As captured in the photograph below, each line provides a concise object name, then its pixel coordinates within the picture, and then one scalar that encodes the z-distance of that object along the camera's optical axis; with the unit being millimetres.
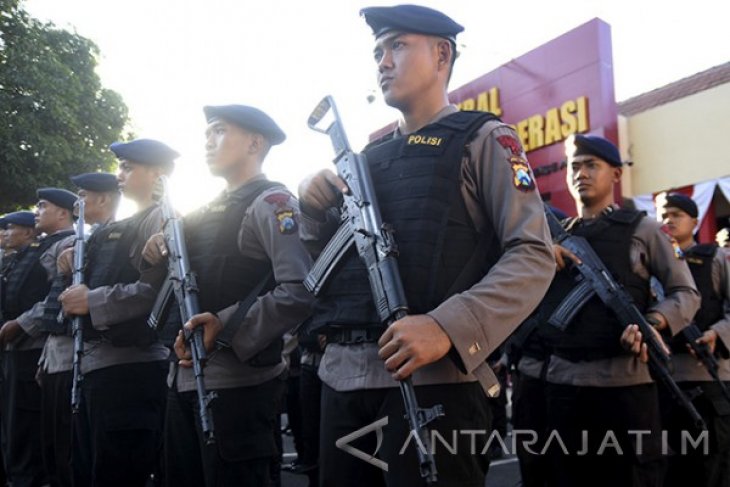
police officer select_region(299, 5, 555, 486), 1660
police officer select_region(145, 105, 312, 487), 2627
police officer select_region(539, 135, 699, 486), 3096
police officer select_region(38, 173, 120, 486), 4172
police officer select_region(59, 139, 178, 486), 3410
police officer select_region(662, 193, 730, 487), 3992
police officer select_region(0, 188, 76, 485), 5098
